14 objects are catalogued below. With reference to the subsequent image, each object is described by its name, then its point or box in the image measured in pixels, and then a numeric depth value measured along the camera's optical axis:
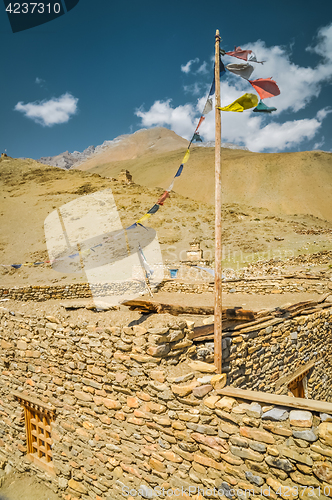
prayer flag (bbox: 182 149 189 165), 4.10
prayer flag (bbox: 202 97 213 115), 3.67
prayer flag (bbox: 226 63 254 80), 3.46
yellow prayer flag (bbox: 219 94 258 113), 3.35
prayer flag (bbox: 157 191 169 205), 4.24
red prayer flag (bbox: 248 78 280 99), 3.38
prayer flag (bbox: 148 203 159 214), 4.54
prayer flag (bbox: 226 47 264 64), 3.42
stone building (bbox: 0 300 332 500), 2.76
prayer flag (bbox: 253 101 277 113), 3.39
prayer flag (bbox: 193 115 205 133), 3.83
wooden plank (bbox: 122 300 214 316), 4.43
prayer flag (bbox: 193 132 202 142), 4.02
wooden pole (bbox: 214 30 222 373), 3.48
